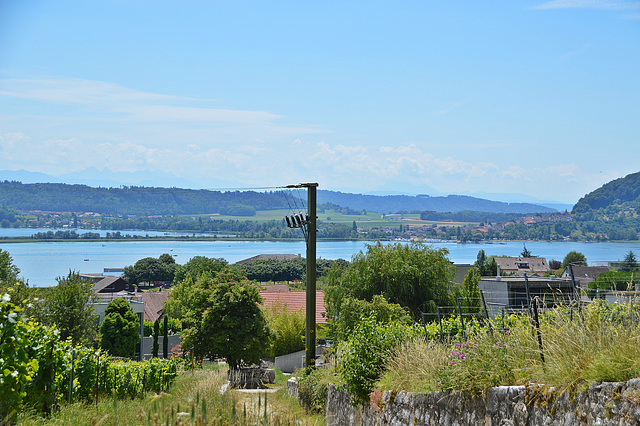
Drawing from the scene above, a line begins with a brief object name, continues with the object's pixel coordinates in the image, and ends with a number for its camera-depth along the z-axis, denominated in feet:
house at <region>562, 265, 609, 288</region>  244.26
